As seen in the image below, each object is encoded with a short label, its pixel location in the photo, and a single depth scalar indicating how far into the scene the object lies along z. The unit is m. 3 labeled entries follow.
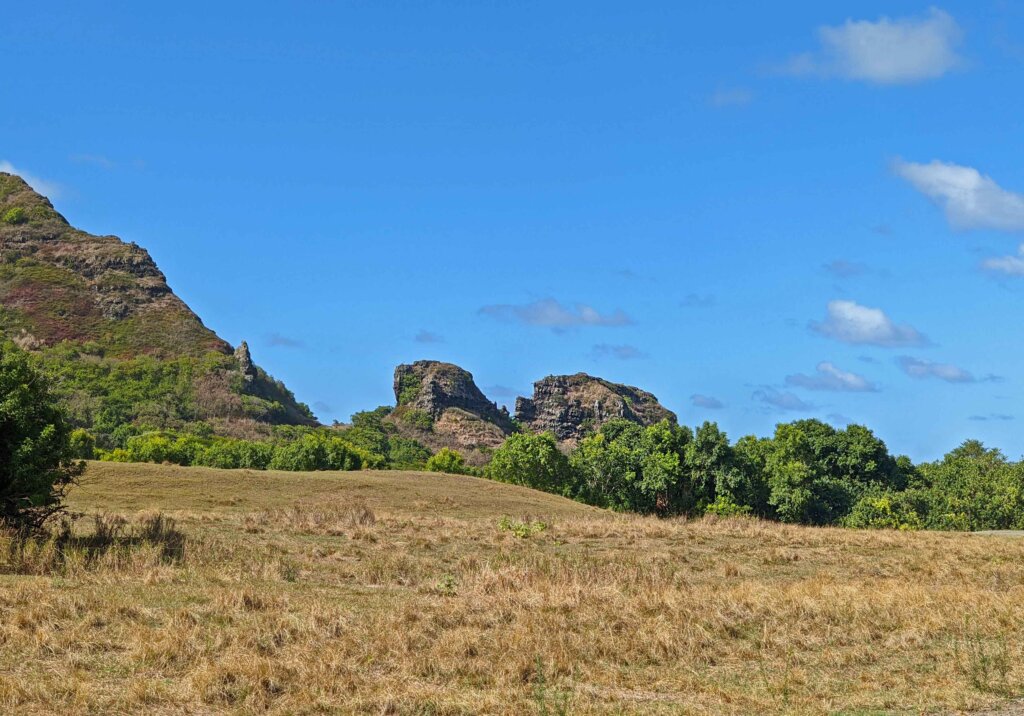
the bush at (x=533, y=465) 96.25
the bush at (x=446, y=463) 115.44
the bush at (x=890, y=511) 83.81
